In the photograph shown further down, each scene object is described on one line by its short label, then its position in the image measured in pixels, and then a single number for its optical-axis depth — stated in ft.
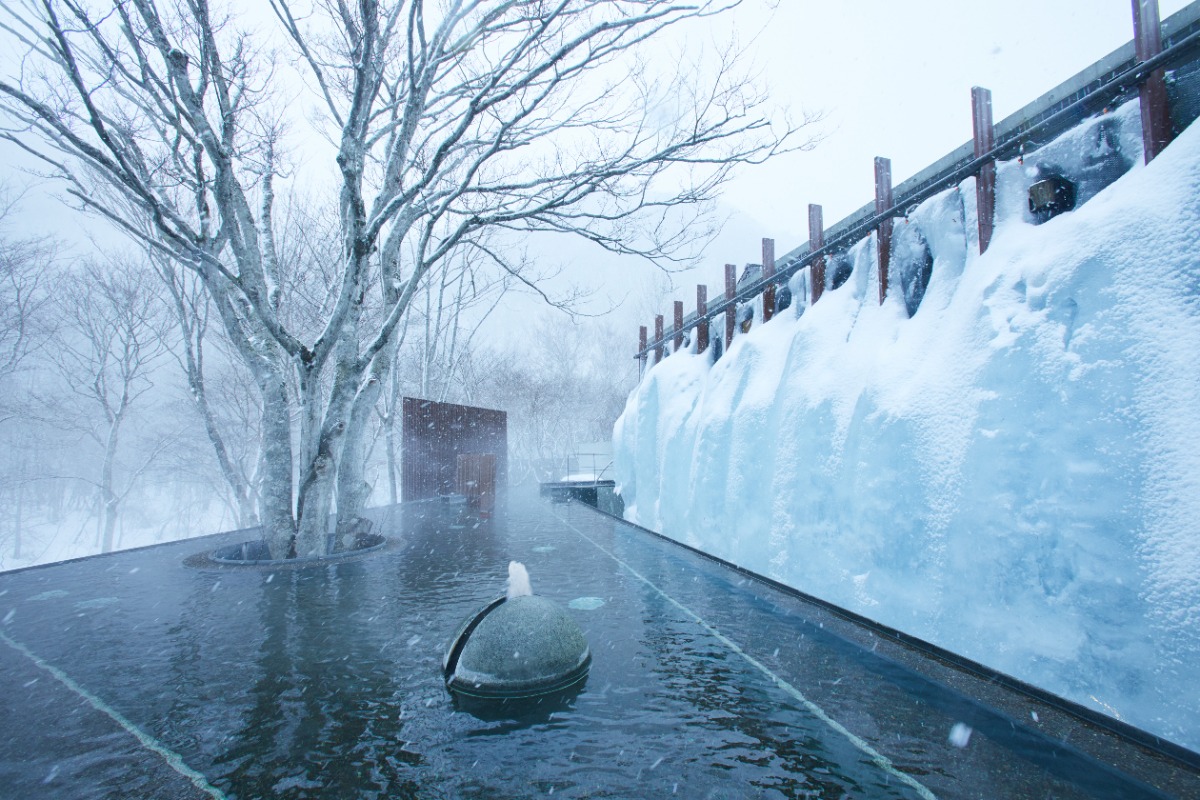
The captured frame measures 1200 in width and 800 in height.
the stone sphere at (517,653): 12.10
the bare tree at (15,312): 50.45
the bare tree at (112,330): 61.62
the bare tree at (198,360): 45.44
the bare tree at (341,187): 22.80
